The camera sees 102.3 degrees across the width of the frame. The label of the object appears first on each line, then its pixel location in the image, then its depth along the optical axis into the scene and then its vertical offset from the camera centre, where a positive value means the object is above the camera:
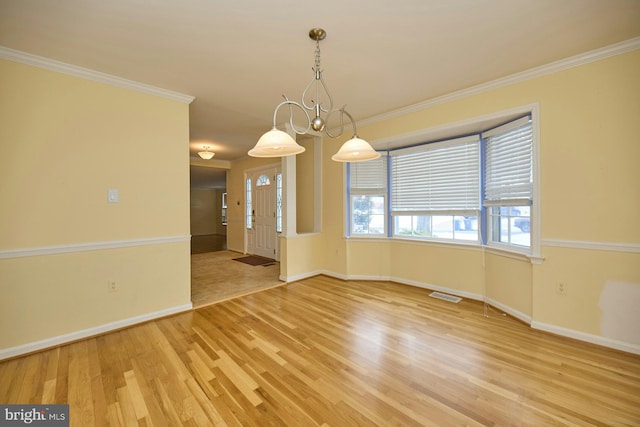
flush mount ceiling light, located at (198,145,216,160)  5.52 +1.28
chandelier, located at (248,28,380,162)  1.72 +0.47
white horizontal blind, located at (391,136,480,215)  3.49 +0.50
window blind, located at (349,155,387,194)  4.29 +0.60
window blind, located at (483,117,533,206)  2.80 +0.55
